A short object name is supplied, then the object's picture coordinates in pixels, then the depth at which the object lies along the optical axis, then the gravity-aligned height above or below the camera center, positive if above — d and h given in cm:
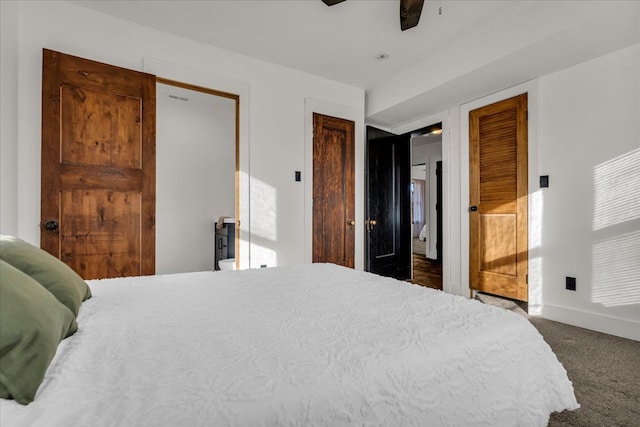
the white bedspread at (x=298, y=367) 60 -35
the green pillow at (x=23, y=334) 58 -25
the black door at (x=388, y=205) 420 +13
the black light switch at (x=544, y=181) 294 +31
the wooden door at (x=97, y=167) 228 +37
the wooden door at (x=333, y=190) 375 +29
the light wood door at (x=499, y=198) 314 +17
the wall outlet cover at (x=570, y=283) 276 -62
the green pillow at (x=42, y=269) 97 -18
